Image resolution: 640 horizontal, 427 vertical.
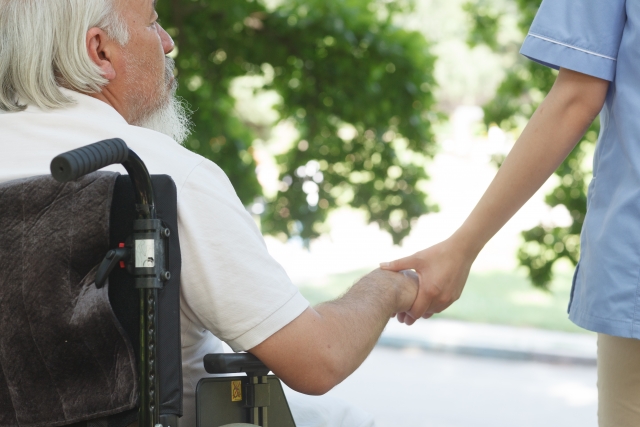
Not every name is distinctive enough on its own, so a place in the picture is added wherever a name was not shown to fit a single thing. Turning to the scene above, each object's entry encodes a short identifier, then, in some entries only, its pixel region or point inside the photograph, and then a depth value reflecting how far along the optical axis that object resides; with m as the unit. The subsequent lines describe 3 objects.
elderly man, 2.23
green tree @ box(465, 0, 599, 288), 5.62
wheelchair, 2.14
